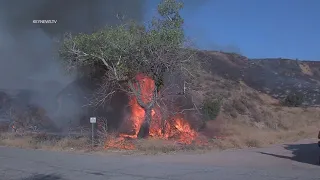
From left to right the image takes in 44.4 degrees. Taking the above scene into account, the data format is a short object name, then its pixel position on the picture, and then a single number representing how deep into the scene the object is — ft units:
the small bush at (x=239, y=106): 123.13
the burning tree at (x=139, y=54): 63.41
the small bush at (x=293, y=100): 152.25
